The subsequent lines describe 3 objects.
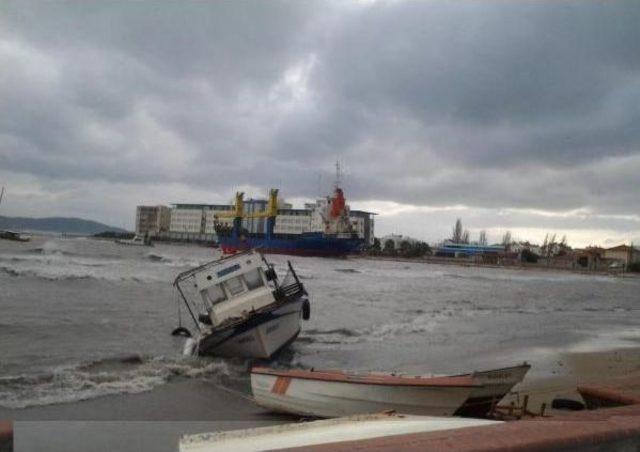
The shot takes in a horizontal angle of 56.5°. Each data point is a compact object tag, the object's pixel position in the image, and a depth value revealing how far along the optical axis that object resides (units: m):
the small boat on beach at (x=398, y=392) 7.60
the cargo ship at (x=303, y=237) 102.00
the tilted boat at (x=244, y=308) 14.06
